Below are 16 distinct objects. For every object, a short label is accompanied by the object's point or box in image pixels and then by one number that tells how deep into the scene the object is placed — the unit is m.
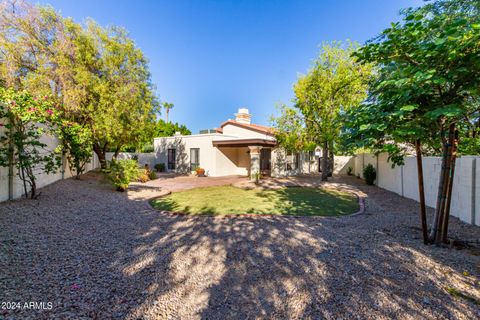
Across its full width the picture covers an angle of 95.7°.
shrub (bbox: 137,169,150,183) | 13.34
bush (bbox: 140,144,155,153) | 29.04
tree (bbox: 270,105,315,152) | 14.63
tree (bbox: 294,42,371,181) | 13.19
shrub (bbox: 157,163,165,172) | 20.92
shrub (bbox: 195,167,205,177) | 17.66
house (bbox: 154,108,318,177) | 17.66
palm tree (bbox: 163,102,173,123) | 40.81
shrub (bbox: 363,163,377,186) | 13.05
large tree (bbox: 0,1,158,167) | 10.56
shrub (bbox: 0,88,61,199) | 5.35
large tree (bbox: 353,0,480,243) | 2.87
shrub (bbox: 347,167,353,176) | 20.38
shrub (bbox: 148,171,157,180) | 15.22
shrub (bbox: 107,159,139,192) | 9.55
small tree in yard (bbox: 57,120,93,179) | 8.90
